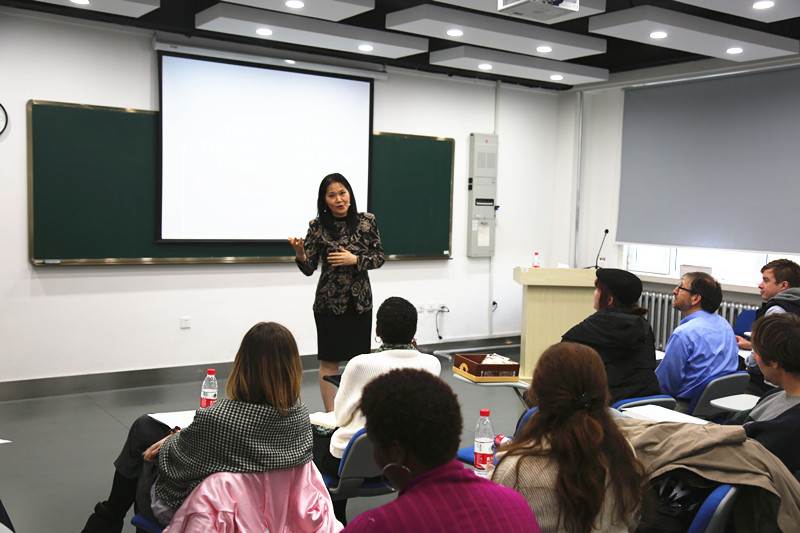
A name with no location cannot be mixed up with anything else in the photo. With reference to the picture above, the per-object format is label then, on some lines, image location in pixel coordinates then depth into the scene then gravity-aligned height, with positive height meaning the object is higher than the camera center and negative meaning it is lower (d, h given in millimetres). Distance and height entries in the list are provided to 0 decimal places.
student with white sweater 3035 -662
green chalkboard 5602 +102
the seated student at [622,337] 3578 -588
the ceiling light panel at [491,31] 5645 +1529
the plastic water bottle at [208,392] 3133 -816
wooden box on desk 3621 -788
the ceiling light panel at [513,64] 6840 +1506
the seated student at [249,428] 2262 -699
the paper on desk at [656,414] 2939 -809
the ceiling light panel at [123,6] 5070 +1437
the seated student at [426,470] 1381 -517
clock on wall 5448 +635
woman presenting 4719 -375
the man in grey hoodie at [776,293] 4320 -432
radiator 7445 -972
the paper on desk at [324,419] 3176 -935
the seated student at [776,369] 2434 -537
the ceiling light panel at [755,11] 4941 +1521
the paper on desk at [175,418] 2762 -833
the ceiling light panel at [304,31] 5590 +1483
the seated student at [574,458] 1896 -645
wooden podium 6875 -820
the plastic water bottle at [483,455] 2543 -852
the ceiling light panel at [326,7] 5223 +1512
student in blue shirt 3971 -706
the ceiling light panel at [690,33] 5461 +1510
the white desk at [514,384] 3602 -839
